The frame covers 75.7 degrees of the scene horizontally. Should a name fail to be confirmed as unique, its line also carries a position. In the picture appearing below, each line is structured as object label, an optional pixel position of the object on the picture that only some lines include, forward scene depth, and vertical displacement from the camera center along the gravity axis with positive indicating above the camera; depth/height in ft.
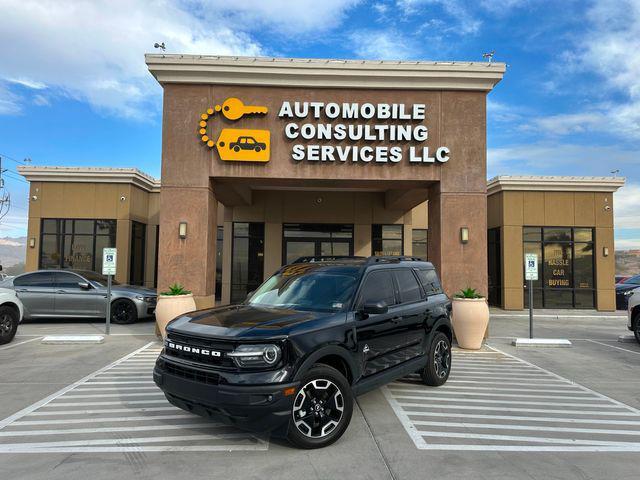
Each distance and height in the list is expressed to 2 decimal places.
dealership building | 32.22 +9.73
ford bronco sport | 12.20 -2.95
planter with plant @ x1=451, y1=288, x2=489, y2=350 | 28.99 -3.96
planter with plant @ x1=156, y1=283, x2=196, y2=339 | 29.01 -3.18
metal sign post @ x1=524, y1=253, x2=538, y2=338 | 31.91 -0.36
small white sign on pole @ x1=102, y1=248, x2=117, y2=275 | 32.60 -0.06
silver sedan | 39.73 -3.74
